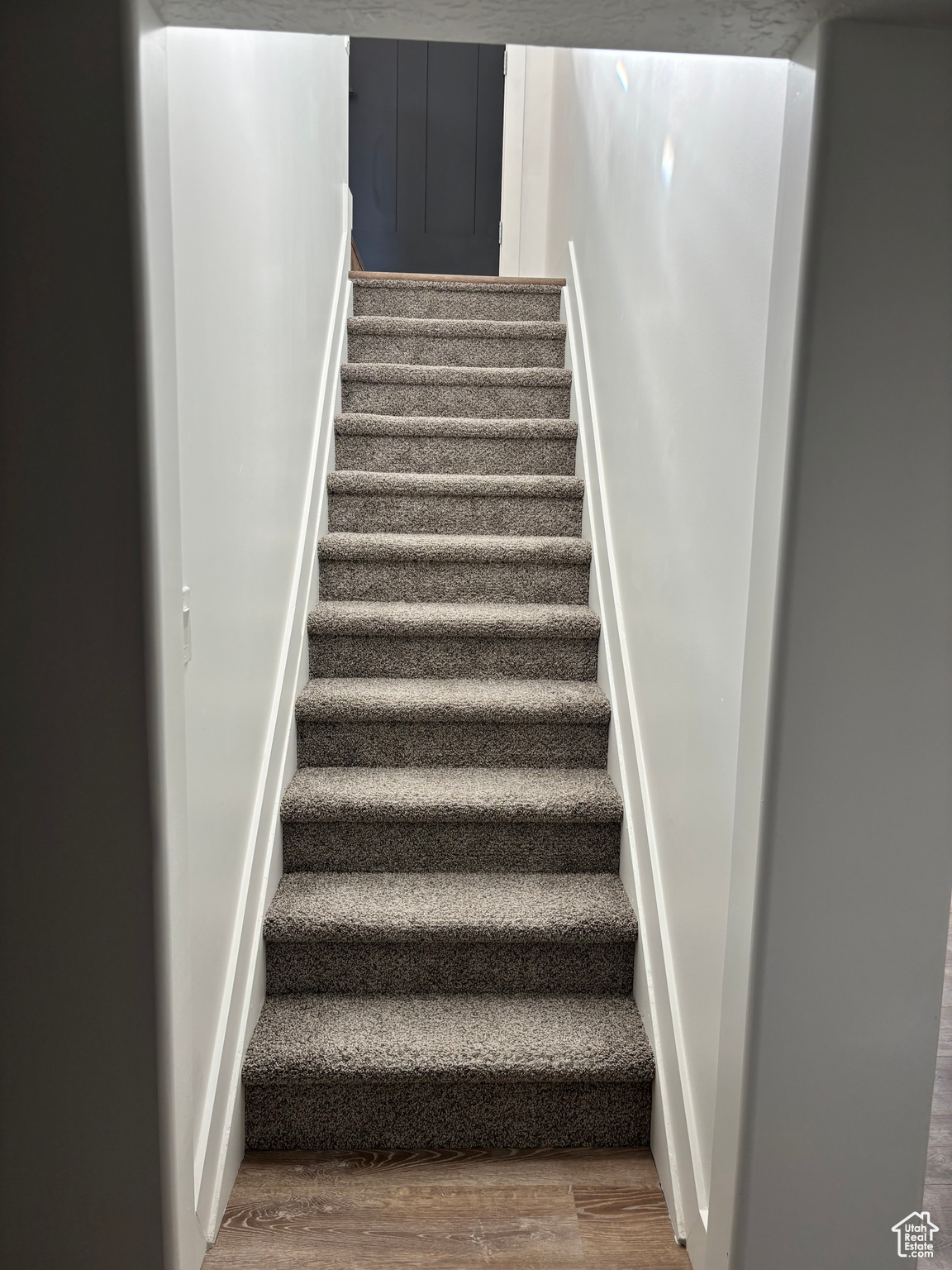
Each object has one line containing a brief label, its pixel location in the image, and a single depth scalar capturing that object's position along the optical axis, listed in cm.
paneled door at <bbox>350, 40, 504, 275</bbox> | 524
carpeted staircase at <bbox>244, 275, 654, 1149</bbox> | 170
